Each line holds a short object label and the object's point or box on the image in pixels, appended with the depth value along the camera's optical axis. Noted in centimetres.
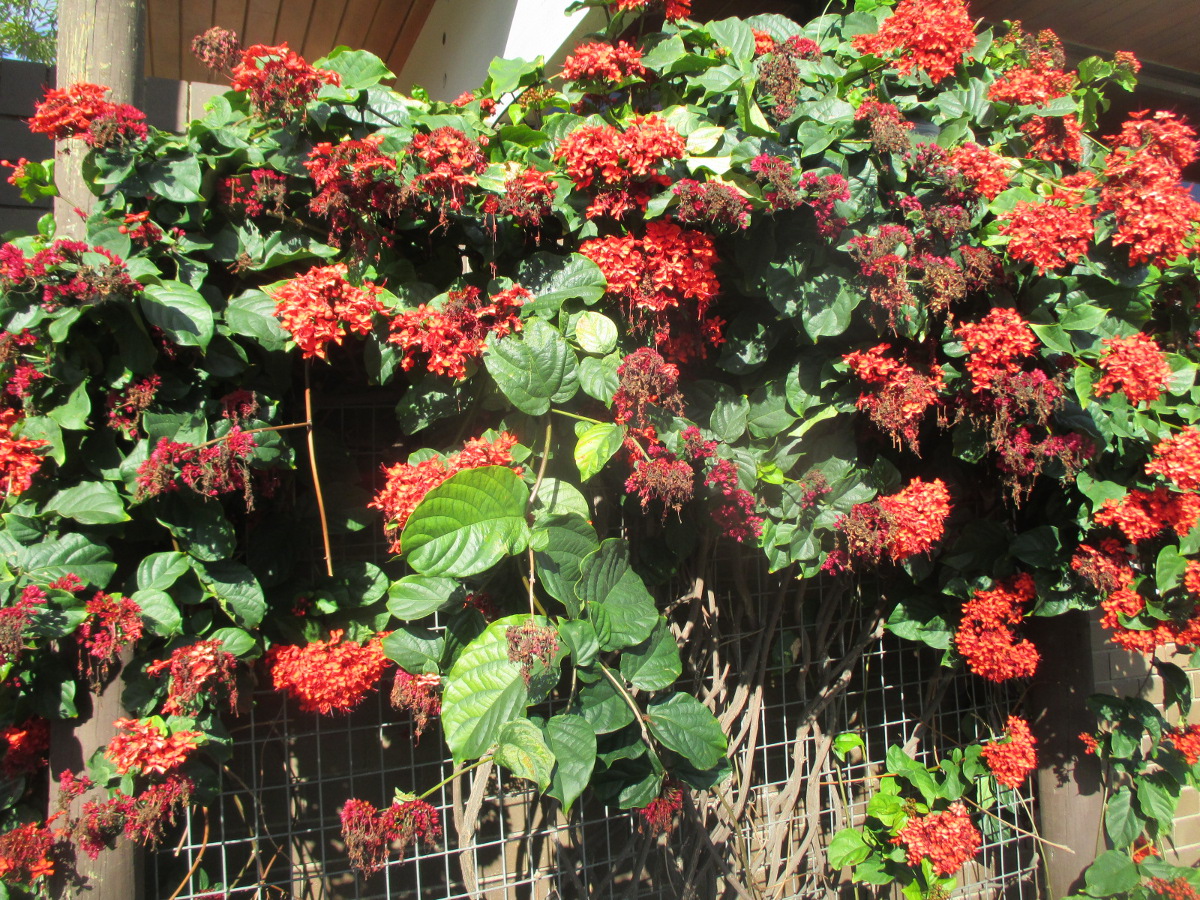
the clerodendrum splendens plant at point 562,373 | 130
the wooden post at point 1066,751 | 214
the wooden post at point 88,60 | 142
